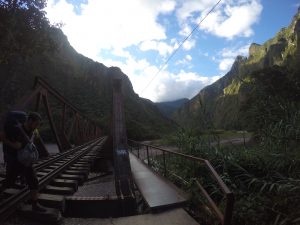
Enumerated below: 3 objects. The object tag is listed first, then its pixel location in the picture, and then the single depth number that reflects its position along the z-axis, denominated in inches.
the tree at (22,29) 382.1
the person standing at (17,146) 101.5
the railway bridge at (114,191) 108.1
